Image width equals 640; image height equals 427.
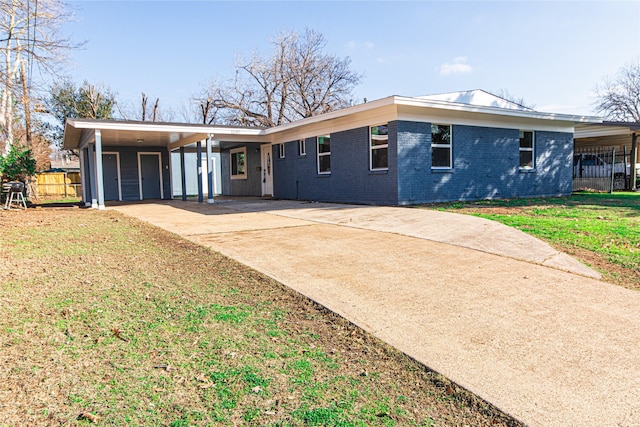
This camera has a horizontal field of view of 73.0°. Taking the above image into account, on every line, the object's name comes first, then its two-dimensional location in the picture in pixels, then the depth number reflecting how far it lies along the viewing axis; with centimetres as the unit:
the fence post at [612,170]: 1729
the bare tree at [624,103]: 3900
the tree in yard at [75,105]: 3266
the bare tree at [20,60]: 1422
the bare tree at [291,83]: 3372
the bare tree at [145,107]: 3852
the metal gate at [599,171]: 1905
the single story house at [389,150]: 1272
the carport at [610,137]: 1756
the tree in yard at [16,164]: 1539
